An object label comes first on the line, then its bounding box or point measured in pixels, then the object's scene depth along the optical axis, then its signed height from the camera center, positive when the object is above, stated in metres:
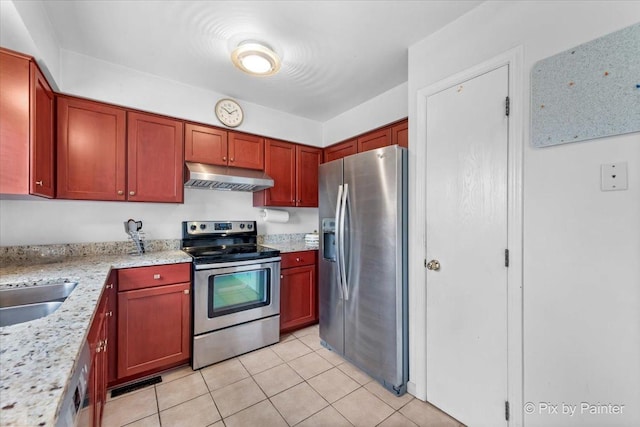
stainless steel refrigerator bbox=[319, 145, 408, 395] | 1.87 -0.39
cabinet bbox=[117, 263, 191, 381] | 1.93 -0.82
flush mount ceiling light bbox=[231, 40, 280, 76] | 1.81 +1.09
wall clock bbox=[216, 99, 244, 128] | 2.71 +1.04
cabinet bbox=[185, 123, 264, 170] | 2.56 +0.67
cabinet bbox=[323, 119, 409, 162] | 2.49 +0.77
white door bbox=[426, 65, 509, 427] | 1.46 -0.21
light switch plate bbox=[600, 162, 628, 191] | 1.09 +0.16
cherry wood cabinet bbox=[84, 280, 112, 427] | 1.03 -0.71
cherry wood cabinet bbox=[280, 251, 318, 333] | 2.75 -0.84
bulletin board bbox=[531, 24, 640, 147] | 1.08 +0.54
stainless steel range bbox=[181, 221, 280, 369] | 2.18 -0.73
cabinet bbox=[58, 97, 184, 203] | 2.03 +0.49
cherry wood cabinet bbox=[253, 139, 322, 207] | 3.05 +0.47
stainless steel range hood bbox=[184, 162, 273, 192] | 2.41 +0.33
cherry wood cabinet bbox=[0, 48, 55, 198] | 1.47 +0.50
